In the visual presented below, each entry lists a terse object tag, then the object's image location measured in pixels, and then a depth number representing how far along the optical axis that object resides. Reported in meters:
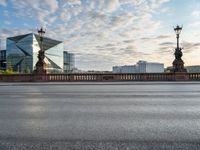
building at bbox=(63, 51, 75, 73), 114.31
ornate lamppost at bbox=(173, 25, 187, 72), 21.00
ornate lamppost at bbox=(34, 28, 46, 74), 22.23
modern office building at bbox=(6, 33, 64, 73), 90.12
